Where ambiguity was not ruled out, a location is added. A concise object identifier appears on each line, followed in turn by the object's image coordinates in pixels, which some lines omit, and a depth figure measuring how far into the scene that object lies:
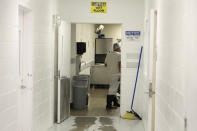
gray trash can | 8.28
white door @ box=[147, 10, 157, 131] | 4.34
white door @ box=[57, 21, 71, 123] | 6.65
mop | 7.32
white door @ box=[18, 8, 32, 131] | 4.98
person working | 8.46
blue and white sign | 7.48
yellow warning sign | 7.48
